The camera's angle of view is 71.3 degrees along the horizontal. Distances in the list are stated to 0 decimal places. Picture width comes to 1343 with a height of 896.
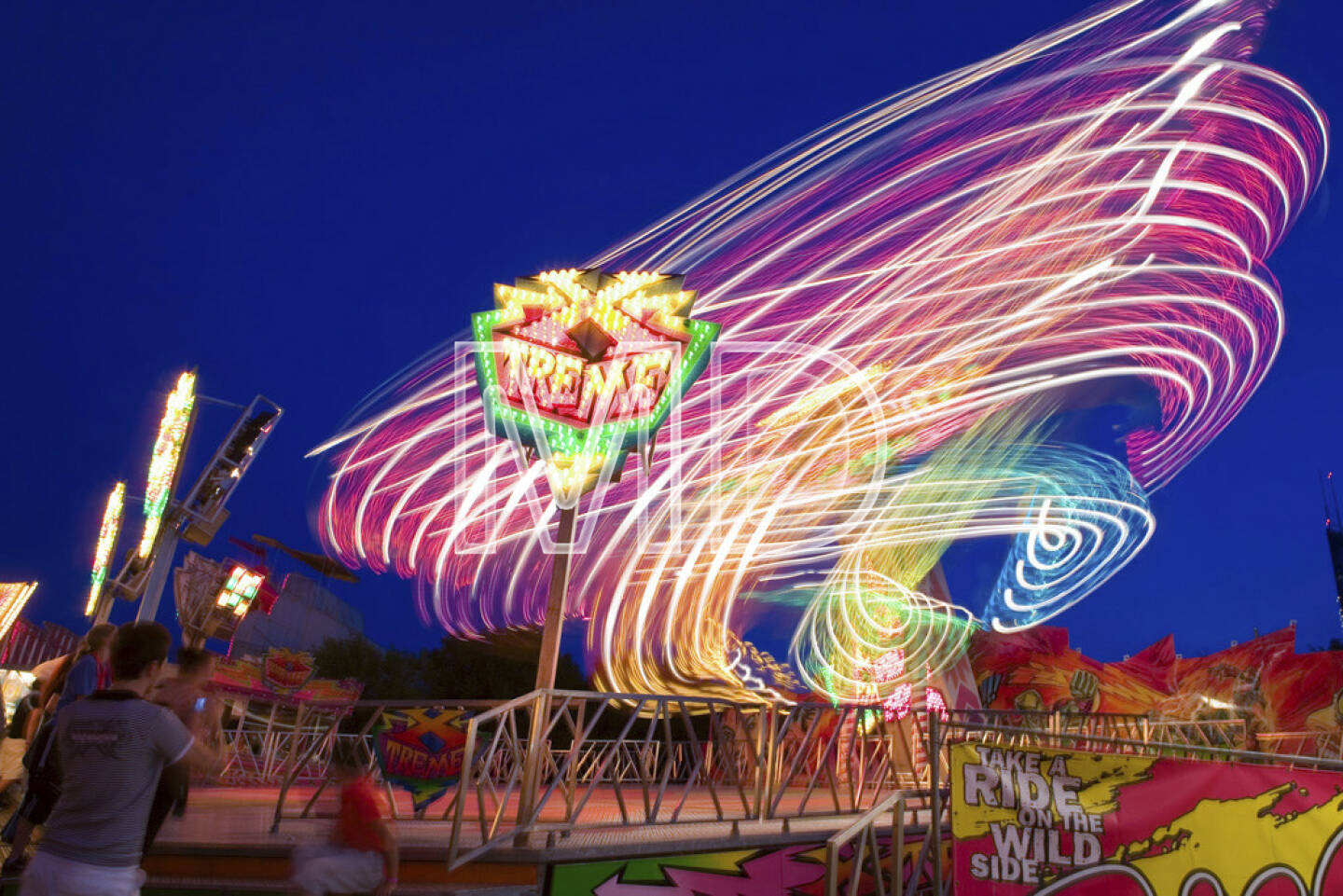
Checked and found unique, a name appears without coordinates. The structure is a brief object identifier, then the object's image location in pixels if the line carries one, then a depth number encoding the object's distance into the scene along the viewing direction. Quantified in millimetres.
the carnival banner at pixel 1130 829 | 5742
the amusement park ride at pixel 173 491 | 19859
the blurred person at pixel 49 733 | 5641
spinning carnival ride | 18328
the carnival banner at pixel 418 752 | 9773
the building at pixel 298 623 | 54812
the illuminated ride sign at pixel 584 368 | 10000
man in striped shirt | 3588
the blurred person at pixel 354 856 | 5133
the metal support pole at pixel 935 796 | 6113
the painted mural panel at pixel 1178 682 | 24469
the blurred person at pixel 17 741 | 7230
